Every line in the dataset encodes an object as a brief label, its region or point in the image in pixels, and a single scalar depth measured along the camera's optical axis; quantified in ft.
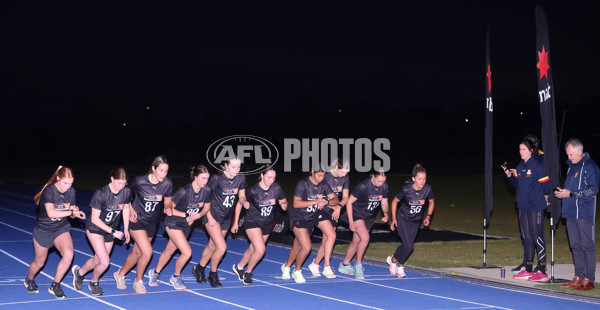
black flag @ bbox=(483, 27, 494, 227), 38.74
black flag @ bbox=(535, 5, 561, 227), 34.14
